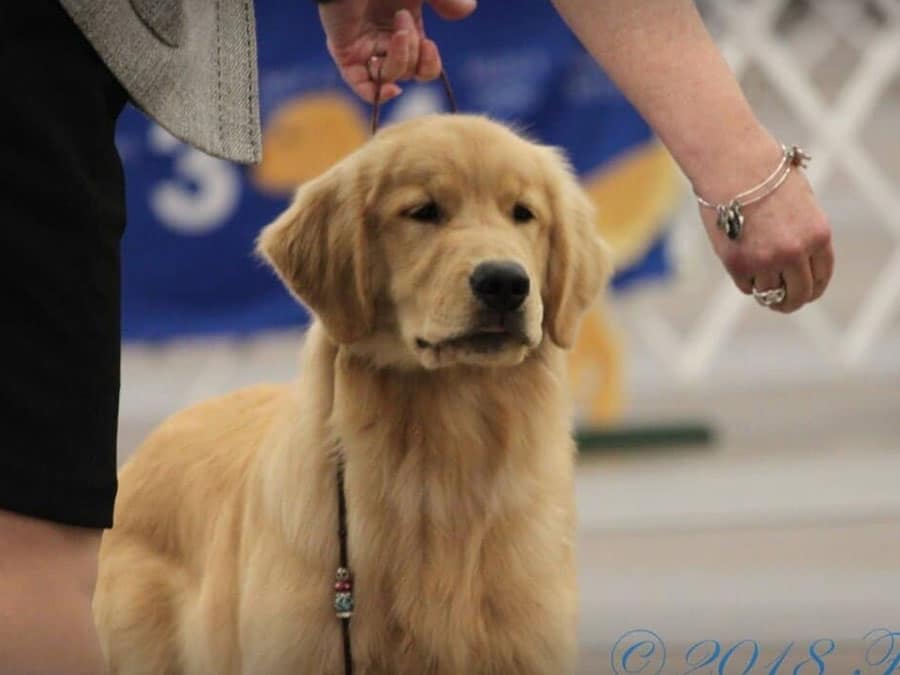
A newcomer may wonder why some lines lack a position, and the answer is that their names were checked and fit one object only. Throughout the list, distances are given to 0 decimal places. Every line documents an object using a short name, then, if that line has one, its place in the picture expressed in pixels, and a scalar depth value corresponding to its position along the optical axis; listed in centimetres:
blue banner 1223
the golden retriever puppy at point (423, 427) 468
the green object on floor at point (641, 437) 1261
